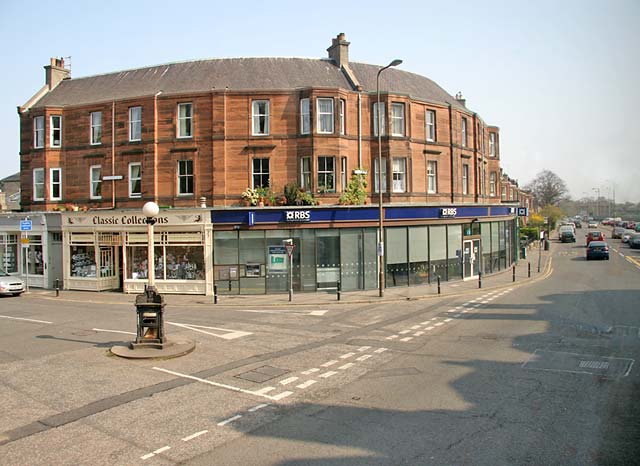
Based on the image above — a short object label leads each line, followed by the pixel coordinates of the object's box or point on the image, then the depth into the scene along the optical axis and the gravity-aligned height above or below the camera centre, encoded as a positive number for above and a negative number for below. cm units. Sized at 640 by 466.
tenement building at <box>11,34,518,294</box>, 2780 +345
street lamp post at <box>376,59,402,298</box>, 2594 -77
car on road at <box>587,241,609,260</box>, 4572 -203
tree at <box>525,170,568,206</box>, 12069 +981
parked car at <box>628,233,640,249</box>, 5908 -158
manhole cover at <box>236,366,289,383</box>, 1200 -338
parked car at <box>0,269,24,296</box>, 2827 -261
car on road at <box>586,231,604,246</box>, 5482 -94
